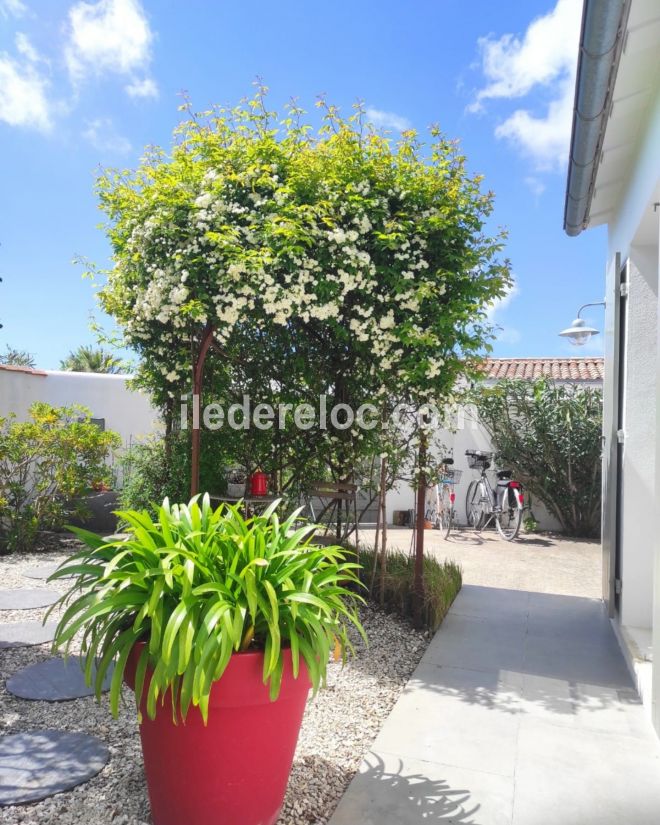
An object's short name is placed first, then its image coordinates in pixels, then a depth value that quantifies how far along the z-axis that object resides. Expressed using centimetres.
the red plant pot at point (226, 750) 188
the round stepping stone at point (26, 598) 480
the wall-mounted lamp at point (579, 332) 772
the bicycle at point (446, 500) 988
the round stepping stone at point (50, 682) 315
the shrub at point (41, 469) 692
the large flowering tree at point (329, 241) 423
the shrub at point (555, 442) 962
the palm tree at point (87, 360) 2548
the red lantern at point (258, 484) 541
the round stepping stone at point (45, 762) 226
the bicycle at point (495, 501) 959
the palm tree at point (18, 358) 2636
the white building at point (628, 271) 301
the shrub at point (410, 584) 464
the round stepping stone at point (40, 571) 581
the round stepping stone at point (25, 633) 395
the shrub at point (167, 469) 585
